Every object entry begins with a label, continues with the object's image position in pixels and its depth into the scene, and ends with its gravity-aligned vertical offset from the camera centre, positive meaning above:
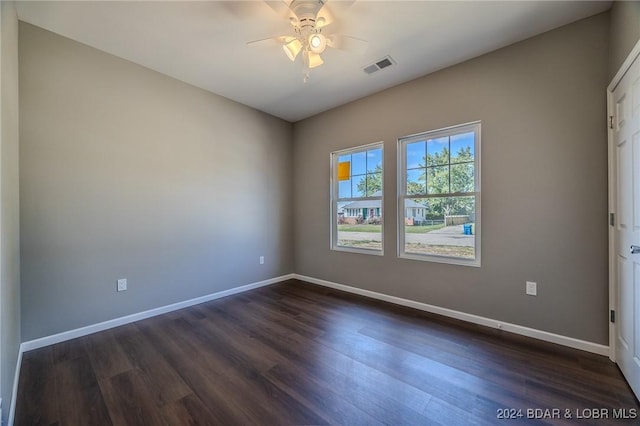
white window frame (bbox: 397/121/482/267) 2.69 +0.23
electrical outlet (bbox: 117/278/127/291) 2.67 -0.75
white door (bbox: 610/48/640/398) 1.60 -0.06
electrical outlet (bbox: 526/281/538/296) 2.35 -0.73
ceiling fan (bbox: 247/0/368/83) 1.87 +1.43
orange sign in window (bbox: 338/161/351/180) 3.95 +0.65
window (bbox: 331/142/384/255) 3.58 +0.18
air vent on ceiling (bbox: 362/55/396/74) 2.69 +1.60
